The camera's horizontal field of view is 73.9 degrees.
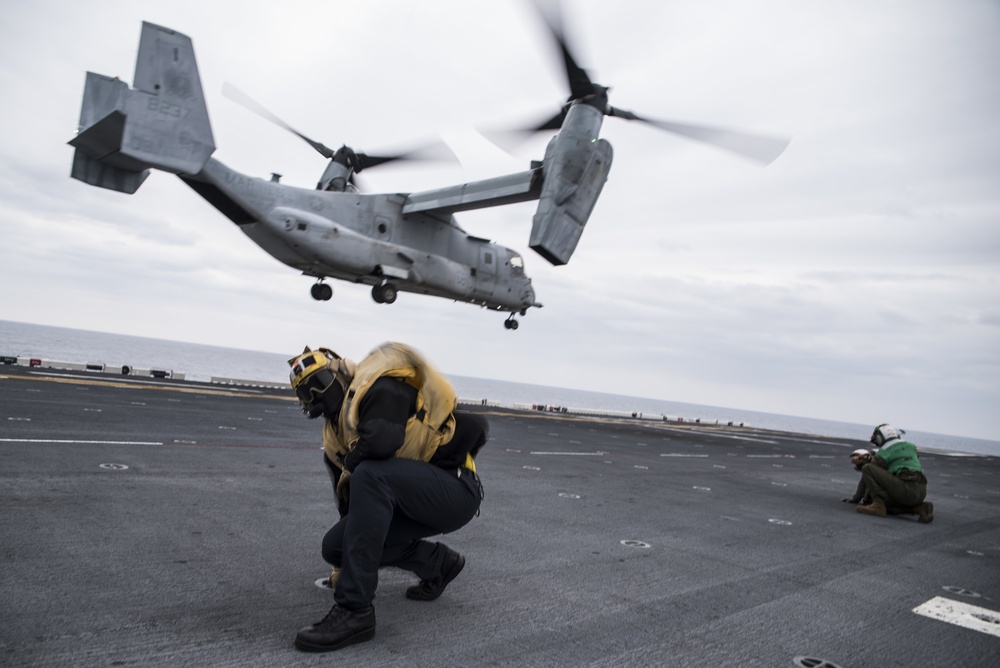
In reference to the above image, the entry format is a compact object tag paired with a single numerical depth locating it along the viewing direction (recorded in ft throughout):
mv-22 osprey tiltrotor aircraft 53.21
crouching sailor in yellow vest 11.03
